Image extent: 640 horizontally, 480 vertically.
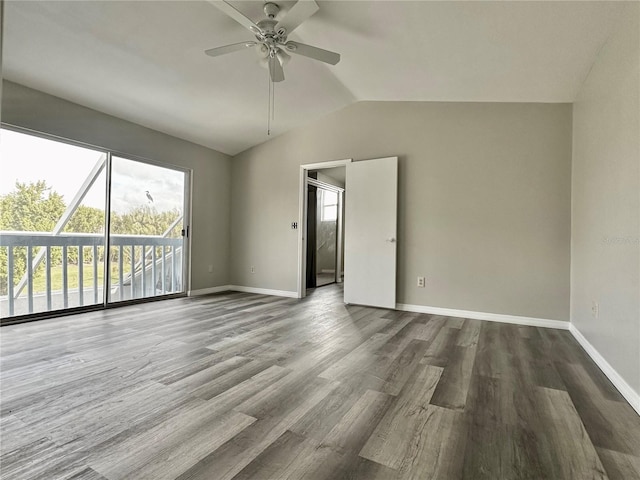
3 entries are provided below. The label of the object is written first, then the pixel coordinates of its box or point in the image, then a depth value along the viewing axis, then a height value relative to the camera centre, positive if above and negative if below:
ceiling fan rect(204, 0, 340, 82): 2.18 +1.51
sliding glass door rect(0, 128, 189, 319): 3.17 +0.09
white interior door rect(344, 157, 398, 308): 3.98 +0.08
